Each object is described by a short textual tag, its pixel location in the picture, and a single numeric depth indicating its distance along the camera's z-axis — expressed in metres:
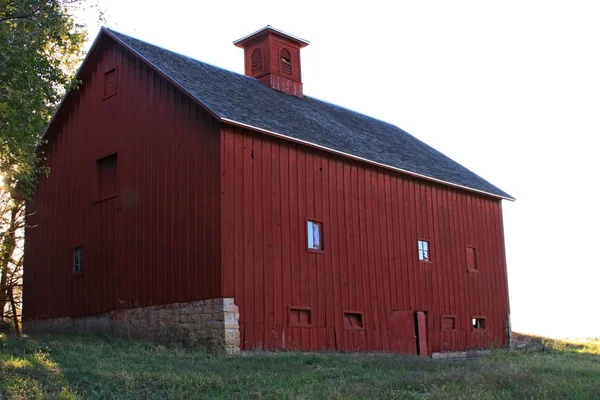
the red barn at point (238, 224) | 17.73
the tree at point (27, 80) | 17.06
